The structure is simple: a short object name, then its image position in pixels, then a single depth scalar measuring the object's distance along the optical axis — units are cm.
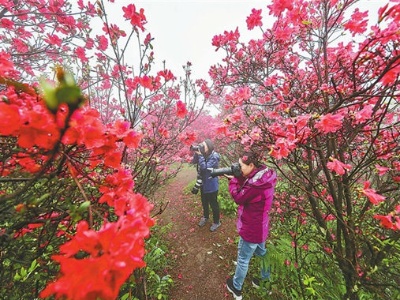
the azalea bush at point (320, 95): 173
